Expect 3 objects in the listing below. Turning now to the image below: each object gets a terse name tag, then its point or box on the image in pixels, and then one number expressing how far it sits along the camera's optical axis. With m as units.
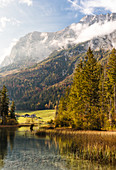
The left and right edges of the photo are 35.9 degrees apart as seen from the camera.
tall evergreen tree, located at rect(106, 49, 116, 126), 48.66
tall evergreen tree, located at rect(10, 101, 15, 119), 100.51
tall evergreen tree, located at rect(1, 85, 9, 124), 86.50
